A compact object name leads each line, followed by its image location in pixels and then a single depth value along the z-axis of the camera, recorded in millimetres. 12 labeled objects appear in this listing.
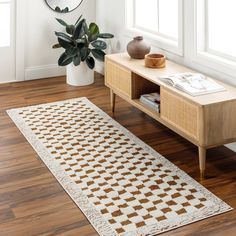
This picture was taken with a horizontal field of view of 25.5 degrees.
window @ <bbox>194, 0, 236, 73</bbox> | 3994
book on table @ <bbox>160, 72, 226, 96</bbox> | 3656
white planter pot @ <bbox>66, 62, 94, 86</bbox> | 5547
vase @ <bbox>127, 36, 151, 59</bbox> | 4539
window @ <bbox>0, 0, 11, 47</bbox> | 5516
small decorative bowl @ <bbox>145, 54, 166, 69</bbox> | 4289
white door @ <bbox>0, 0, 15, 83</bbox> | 5535
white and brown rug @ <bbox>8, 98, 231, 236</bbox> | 3082
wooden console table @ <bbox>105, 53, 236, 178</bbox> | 3473
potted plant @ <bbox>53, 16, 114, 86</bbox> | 5375
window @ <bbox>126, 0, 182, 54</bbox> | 4602
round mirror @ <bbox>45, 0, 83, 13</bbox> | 5686
